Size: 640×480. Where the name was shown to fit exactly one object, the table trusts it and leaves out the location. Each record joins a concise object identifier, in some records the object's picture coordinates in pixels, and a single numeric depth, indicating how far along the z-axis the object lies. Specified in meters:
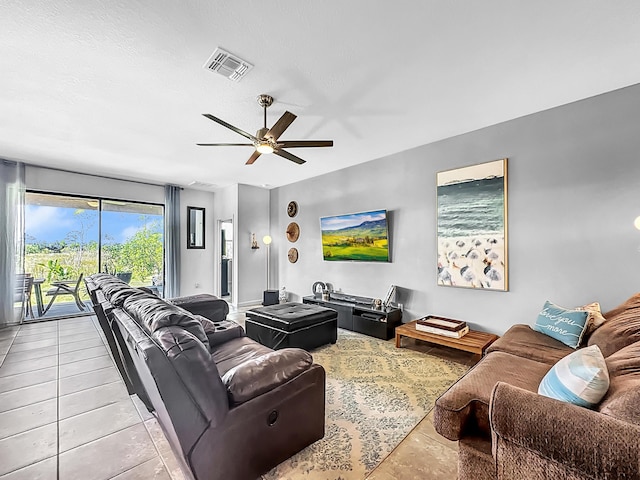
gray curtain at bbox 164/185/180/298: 6.51
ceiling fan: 2.70
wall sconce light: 6.68
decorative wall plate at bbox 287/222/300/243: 6.37
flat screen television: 4.64
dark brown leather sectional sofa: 1.33
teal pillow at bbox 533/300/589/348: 2.42
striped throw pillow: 1.18
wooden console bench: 3.10
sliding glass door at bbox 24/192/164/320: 5.30
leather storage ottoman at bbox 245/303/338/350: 3.46
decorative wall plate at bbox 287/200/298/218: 6.40
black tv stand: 4.16
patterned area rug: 1.77
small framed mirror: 7.02
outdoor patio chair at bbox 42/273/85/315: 5.45
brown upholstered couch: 0.92
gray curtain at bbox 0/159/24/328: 4.76
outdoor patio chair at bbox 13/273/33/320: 4.93
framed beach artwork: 3.42
